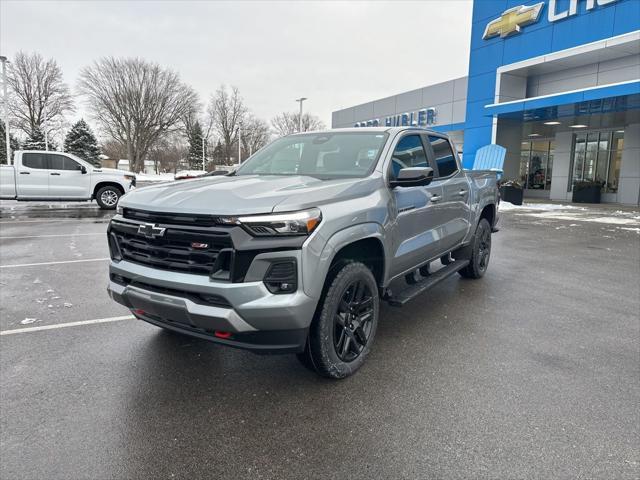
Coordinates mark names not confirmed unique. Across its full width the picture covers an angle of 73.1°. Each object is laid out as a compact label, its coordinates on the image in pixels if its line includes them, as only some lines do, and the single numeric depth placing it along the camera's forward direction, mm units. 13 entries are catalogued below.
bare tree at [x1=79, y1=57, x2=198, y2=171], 44562
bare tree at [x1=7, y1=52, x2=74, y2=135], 42969
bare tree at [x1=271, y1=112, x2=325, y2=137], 71375
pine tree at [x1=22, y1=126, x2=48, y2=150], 43706
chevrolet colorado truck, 2580
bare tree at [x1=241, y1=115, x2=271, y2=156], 66750
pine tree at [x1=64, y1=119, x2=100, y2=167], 59000
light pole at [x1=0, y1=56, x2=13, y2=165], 27806
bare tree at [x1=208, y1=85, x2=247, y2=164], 65562
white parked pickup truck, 14516
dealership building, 17266
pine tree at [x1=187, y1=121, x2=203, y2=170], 70969
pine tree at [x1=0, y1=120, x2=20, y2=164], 46812
